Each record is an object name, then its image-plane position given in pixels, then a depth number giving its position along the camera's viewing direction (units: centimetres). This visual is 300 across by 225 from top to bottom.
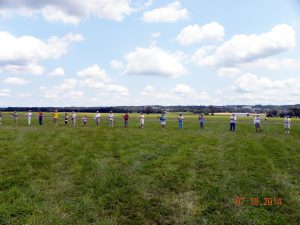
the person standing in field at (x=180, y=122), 2961
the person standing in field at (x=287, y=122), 2684
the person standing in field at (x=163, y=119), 2961
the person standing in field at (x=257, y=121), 2802
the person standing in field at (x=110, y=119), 3074
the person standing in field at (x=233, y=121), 2805
